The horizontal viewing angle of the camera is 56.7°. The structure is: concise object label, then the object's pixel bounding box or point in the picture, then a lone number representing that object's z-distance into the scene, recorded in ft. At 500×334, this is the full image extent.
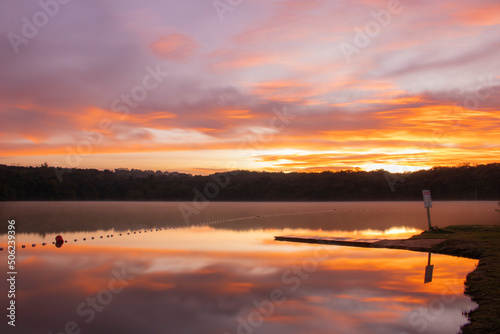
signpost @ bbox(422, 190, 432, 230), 79.20
